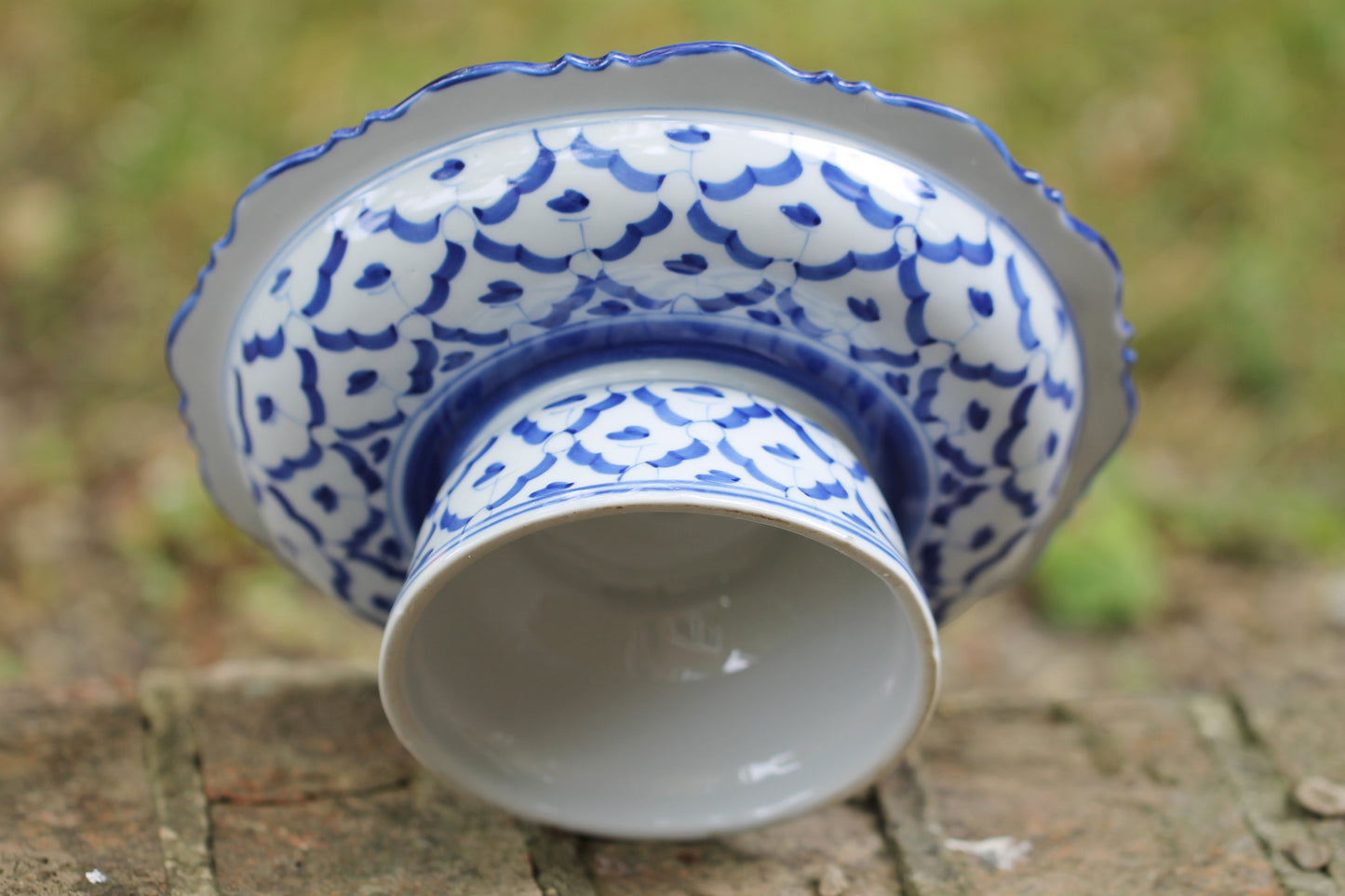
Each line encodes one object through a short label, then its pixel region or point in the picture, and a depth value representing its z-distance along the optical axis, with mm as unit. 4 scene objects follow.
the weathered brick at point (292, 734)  838
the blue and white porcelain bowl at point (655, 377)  762
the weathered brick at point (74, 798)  792
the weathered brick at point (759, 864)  815
